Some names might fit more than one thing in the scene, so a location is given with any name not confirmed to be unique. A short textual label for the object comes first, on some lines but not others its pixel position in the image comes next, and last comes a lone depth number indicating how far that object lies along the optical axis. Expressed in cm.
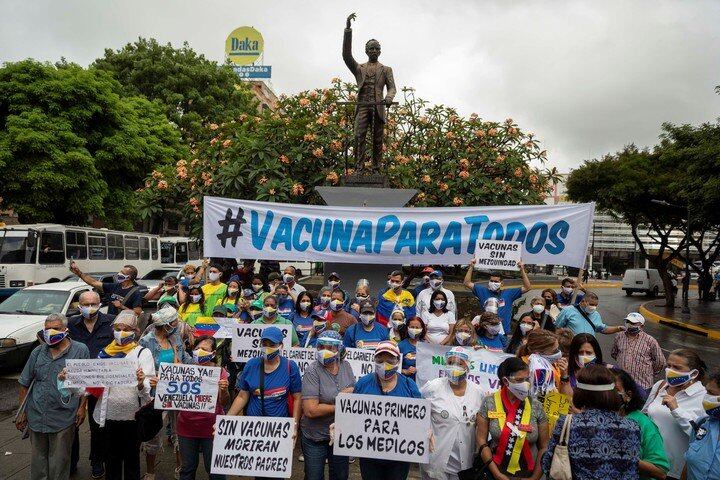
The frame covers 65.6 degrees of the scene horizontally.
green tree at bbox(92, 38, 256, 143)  3459
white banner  882
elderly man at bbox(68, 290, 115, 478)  595
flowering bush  1469
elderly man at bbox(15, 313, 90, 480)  509
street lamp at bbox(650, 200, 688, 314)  2586
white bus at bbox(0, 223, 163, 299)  1891
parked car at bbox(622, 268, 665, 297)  3900
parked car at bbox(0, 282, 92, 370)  977
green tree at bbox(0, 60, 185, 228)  2392
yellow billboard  6869
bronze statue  1028
